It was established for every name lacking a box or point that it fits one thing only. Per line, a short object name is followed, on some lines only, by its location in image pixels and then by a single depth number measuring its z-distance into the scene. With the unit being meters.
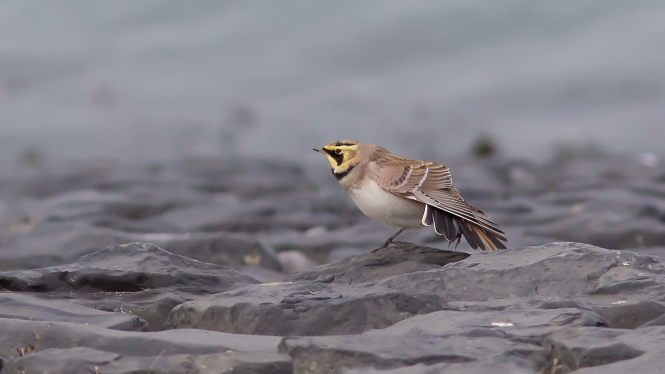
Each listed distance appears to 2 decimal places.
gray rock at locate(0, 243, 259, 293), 12.23
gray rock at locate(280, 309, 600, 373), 8.42
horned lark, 14.26
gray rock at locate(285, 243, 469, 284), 12.82
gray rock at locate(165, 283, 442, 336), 9.95
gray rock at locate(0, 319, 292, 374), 8.49
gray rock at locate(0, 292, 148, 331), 10.35
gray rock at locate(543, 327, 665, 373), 8.32
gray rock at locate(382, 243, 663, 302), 10.71
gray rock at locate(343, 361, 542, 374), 8.15
